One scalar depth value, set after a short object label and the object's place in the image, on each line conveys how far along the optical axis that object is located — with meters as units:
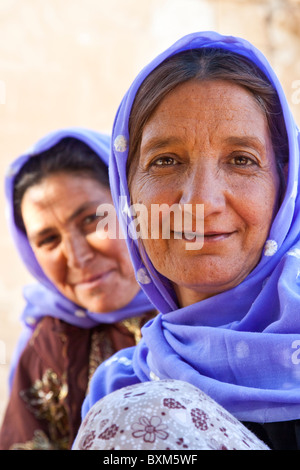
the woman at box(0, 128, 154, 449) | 1.10
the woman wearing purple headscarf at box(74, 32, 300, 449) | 0.72
